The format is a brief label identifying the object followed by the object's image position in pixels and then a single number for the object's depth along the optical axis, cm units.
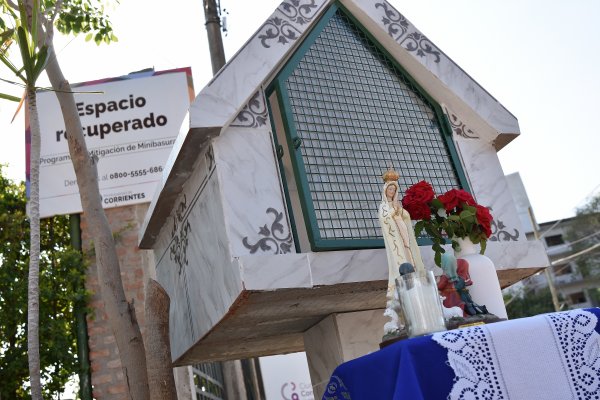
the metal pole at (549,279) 2414
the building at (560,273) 4306
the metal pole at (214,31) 797
